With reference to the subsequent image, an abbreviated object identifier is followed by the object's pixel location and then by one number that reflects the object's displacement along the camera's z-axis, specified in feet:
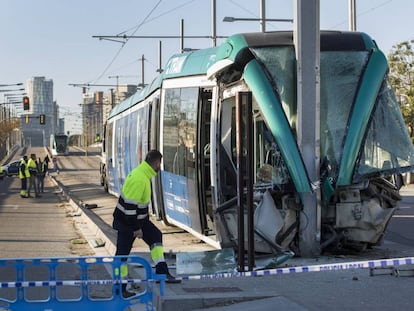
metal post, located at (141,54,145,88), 183.34
